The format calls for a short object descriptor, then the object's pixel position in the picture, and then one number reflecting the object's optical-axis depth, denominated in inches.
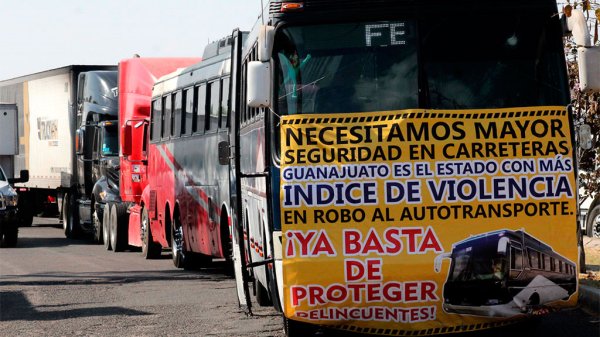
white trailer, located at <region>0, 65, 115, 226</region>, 1332.4
